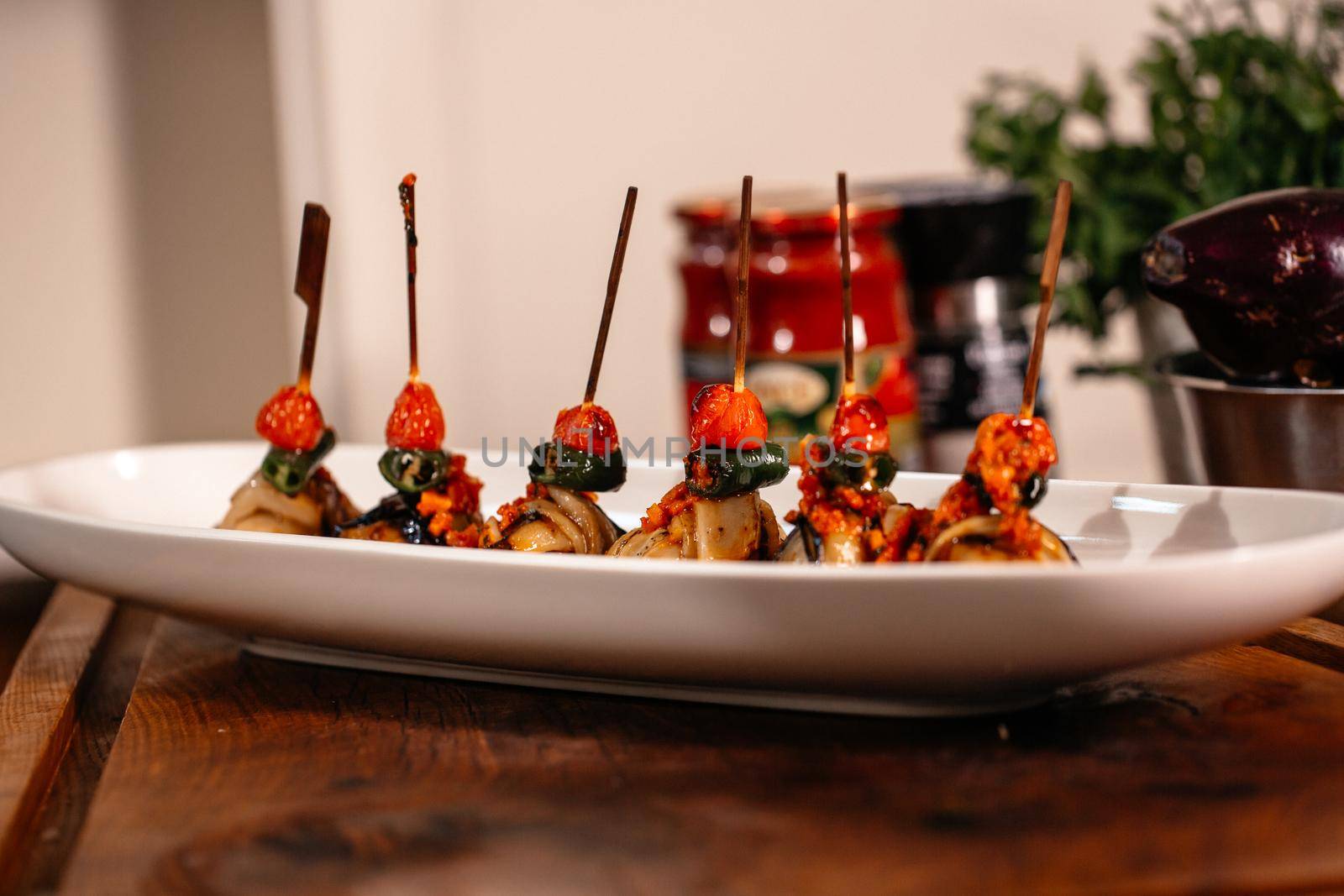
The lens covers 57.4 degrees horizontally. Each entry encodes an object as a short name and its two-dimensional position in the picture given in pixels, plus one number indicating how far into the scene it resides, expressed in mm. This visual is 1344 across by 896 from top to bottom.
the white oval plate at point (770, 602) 490
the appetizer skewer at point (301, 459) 750
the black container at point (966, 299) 1142
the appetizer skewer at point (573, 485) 662
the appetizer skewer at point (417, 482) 723
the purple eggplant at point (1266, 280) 722
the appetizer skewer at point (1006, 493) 562
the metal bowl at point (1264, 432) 710
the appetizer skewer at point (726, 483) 618
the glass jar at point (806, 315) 1025
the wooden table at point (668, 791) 435
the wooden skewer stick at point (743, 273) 633
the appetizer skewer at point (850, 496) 596
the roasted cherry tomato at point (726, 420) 626
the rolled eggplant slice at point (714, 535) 620
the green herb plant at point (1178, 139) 992
